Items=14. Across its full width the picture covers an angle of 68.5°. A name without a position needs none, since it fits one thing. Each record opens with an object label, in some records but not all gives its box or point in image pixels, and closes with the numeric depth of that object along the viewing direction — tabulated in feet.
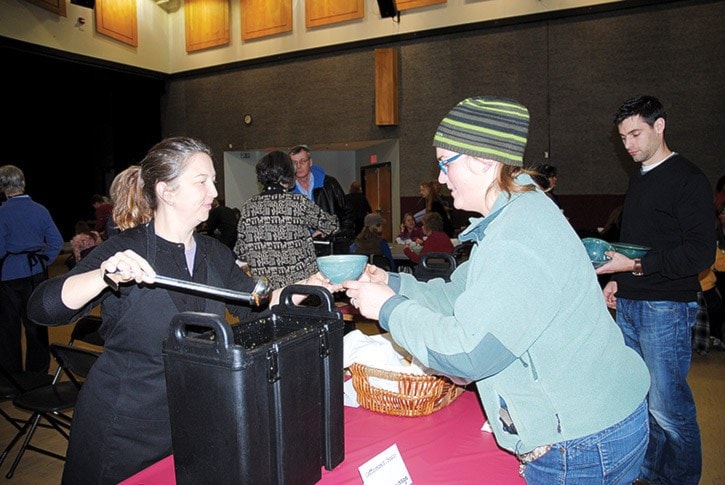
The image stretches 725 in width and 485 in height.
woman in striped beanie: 3.09
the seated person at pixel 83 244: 16.07
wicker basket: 4.96
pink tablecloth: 4.01
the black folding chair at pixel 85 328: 9.34
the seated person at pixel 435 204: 19.26
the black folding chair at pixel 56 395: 7.42
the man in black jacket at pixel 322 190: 13.46
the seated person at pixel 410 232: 19.90
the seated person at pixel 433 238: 15.48
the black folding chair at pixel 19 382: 8.71
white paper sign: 3.81
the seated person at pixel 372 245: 17.22
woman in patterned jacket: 10.36
